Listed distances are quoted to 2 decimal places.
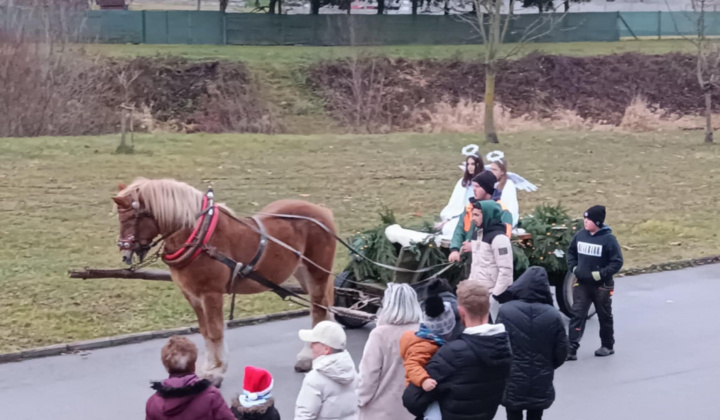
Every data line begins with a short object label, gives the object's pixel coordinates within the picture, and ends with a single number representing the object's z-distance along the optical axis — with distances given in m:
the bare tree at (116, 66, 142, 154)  22.88
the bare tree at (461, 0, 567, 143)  28.80
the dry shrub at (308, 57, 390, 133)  36.28
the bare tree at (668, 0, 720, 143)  29.28
